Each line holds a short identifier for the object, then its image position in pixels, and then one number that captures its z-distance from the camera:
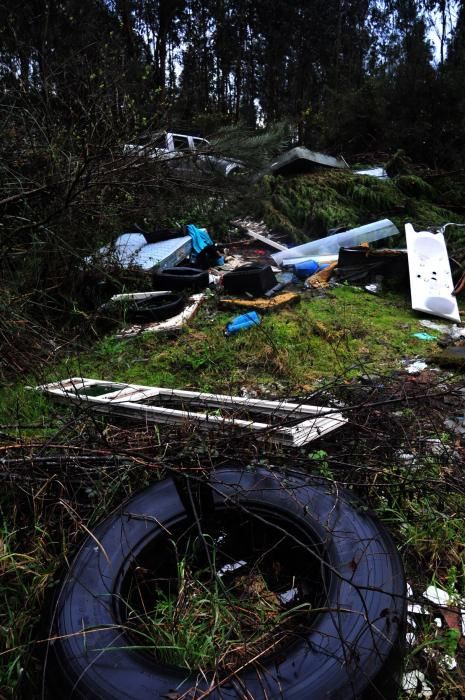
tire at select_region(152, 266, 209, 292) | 5.45
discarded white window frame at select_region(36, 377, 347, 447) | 2.22
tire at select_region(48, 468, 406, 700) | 1.20
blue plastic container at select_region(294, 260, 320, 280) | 6.25
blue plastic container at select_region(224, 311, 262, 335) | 4.38
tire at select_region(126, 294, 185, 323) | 4.73
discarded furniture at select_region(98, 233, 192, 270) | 5.18
